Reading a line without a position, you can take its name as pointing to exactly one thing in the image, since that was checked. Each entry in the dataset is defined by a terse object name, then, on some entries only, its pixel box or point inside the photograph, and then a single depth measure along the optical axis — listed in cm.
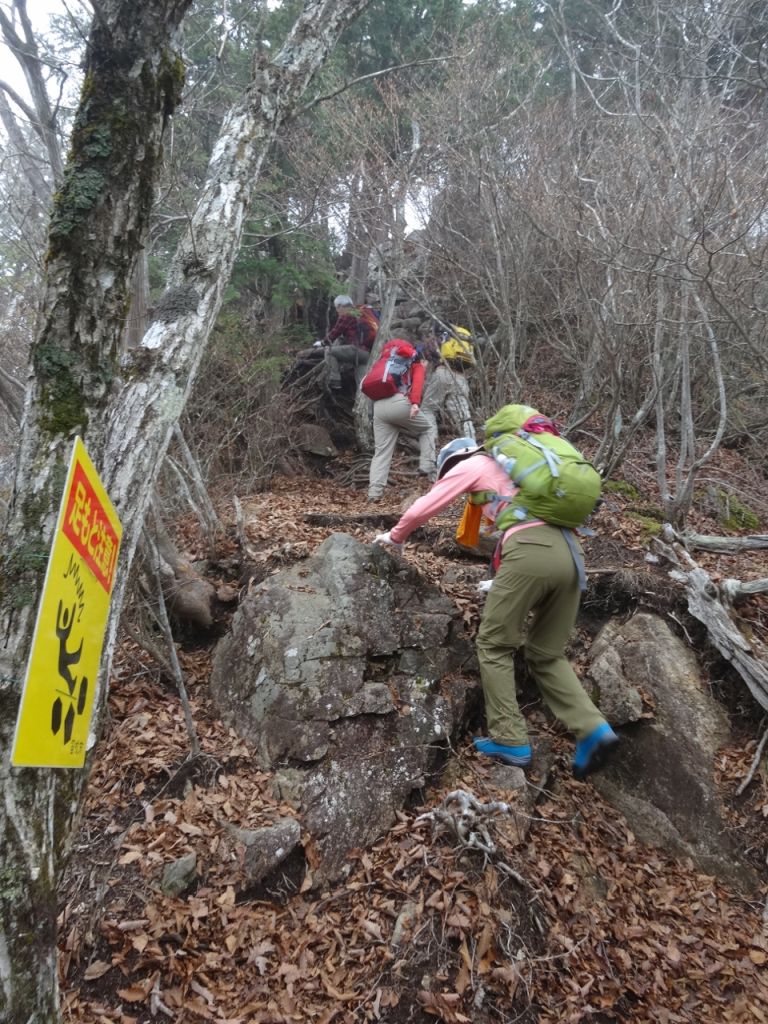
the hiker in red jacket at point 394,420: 773
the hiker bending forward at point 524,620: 382
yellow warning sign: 144
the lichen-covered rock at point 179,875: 309
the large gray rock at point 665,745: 395
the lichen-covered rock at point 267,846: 324
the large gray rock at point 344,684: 369
